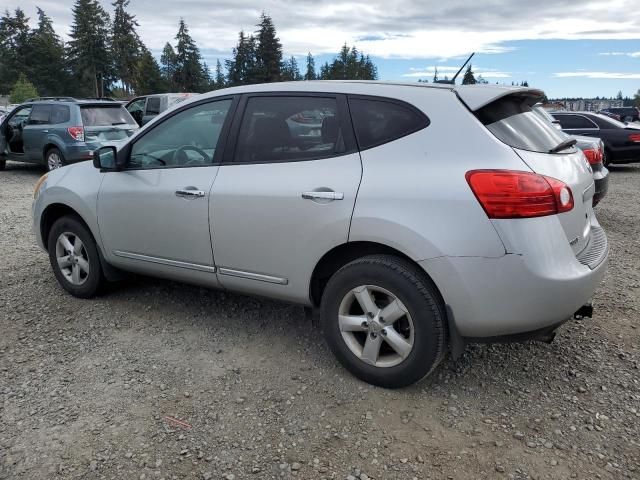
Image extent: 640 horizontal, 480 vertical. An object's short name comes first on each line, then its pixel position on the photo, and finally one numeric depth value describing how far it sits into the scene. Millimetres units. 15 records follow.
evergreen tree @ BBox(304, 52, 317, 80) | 126212
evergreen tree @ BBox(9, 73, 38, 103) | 59812
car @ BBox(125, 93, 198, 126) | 17991
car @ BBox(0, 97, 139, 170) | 10828
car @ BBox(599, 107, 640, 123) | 32769
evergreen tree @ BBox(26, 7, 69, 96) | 85000
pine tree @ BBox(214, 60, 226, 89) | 109281
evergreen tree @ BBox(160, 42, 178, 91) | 84375
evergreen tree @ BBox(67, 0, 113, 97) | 82375
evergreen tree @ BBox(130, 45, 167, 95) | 81438
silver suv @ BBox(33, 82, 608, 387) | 2580
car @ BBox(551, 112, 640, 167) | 12718
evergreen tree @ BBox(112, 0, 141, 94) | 87375
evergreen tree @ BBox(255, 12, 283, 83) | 84438
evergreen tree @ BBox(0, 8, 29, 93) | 85688
